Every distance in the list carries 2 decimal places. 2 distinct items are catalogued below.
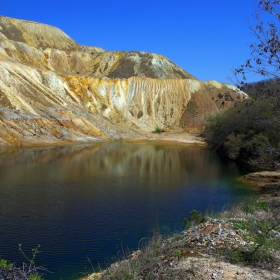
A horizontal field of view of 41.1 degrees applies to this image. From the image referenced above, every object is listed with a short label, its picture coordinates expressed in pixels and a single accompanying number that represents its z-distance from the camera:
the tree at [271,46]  9.41
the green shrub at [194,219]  14.60
